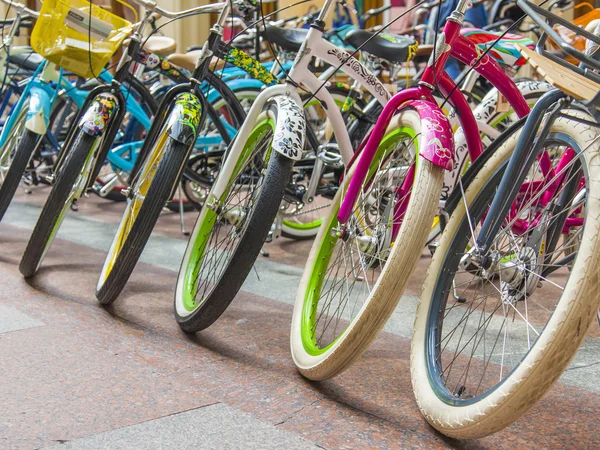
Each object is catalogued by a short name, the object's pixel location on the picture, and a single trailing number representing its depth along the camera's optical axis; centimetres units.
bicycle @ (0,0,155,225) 400
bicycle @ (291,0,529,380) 204
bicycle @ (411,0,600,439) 163
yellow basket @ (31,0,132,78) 363
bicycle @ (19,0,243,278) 334
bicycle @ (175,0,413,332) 257
